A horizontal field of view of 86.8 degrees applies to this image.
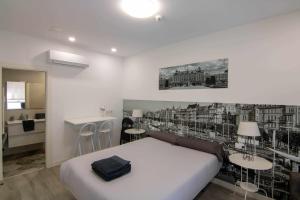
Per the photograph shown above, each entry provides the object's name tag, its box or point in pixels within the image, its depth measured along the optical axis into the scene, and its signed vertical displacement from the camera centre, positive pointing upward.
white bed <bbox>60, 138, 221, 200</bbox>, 1.59 -0.92
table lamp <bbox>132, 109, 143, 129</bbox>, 3.82 -0.37
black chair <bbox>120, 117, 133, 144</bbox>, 4.30 -0.82
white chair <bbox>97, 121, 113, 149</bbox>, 4.09 -0.81
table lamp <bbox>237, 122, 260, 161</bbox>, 2.11 -0.41
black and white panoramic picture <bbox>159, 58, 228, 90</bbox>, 2.75 +0.45
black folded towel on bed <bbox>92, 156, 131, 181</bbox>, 1.80 -0.84
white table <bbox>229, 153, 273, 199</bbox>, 2.03 -0.85
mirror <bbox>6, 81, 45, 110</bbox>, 3.92 +0.03
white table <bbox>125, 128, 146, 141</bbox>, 3.75 -0.80
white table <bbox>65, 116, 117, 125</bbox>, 3.25 -0.51
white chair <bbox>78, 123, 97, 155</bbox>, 3.48 -0.79
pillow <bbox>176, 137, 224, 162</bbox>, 2.54 -0.80
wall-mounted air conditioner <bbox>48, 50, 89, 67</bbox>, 3.12 +0.80
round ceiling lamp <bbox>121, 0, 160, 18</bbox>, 1.93 +1.16
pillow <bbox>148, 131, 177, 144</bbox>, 3.15 -0.80
